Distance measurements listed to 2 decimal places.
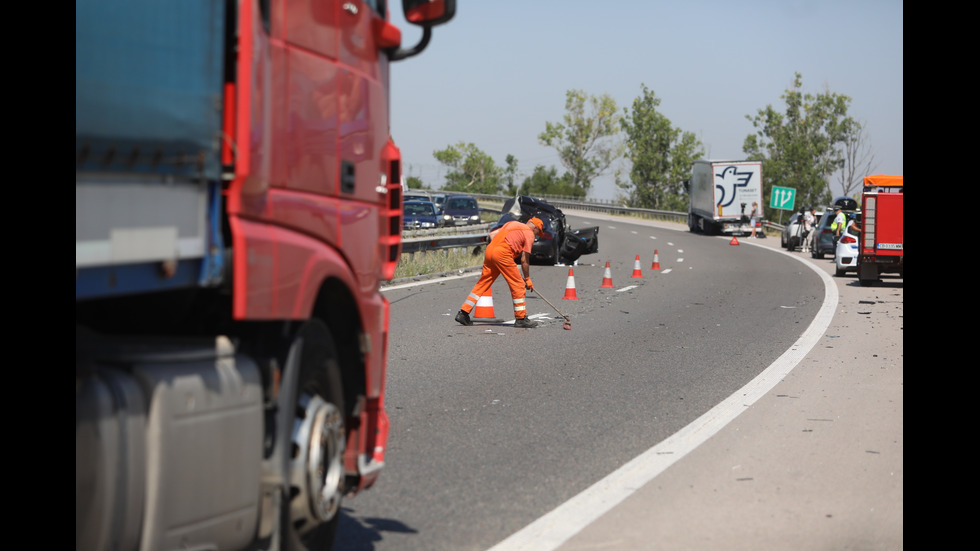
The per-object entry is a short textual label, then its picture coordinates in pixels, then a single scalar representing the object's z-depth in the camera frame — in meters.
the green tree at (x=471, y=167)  153.00
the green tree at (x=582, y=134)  131.62
